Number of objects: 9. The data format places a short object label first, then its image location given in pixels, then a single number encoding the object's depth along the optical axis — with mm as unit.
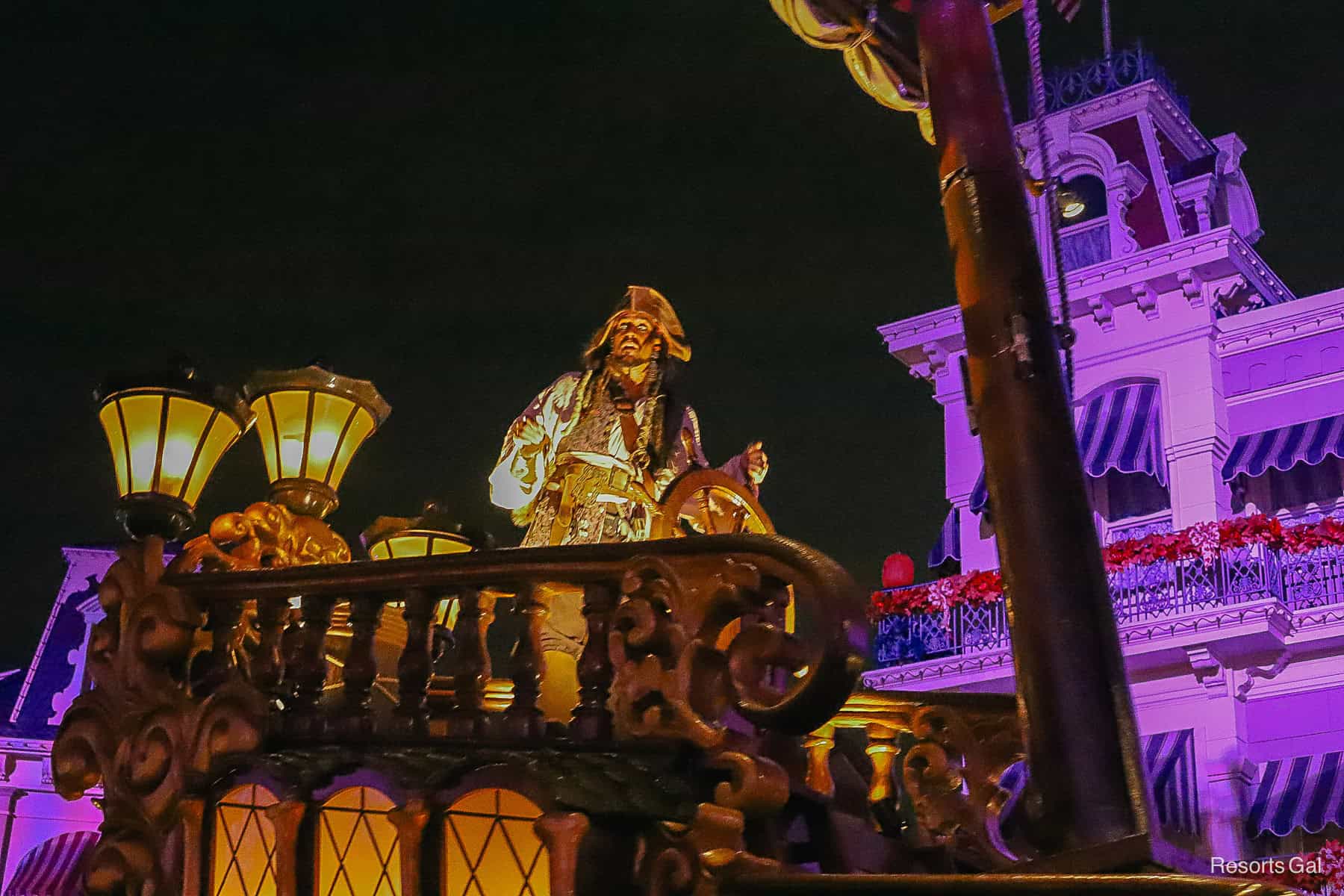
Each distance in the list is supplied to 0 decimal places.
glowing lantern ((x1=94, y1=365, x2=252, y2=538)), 5531
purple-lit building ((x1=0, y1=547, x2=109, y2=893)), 24514
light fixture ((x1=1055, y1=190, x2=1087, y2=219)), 20953
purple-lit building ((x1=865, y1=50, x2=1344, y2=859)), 17172
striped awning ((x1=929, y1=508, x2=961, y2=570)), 20281
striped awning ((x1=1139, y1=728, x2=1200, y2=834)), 16969
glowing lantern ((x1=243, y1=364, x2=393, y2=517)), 6820
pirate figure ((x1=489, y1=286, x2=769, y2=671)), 6703
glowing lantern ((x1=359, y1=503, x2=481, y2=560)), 8156
